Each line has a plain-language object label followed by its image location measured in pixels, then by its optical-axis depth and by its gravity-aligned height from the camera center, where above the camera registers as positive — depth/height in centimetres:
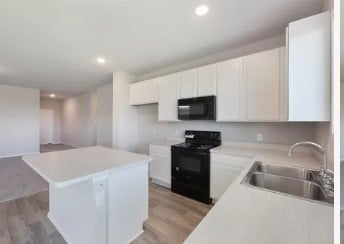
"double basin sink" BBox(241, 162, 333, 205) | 122 -49
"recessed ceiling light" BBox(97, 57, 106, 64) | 331 +123
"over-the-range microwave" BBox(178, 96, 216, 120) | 263 +22
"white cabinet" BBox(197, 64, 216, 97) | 266 +67
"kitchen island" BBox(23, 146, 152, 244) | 149 -75
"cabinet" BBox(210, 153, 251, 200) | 224 -69
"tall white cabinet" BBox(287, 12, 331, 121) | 130 +43
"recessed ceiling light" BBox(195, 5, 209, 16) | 181 +124
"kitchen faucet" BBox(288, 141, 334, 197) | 105 -38
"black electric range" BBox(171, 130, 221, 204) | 253 -72
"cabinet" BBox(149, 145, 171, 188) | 306 -85
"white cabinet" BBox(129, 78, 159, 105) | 349 +65
